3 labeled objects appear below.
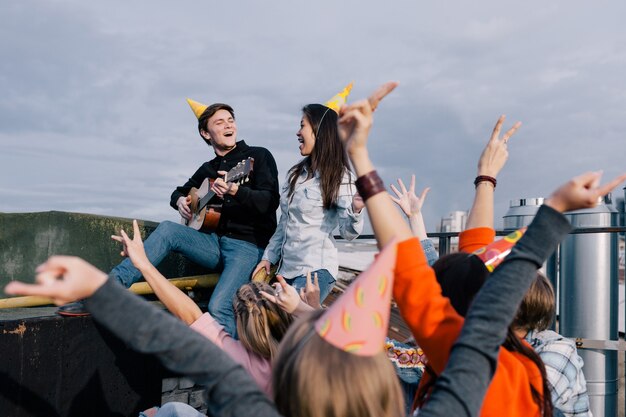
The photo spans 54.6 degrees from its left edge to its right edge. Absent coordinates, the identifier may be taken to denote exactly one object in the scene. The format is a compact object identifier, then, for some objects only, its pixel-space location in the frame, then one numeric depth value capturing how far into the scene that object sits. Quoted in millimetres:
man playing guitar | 4113
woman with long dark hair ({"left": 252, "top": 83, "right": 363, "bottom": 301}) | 3883
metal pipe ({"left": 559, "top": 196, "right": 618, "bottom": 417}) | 4574
